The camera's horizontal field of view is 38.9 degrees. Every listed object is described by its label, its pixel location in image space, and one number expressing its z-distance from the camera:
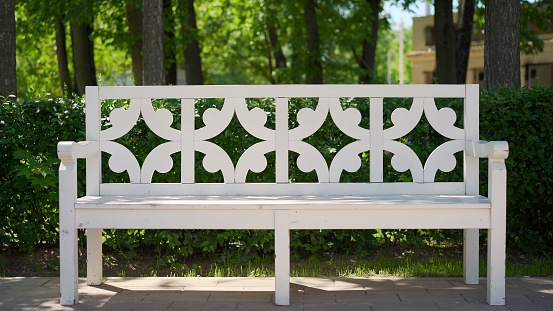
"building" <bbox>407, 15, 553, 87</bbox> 34.53
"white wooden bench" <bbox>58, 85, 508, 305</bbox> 5.30
